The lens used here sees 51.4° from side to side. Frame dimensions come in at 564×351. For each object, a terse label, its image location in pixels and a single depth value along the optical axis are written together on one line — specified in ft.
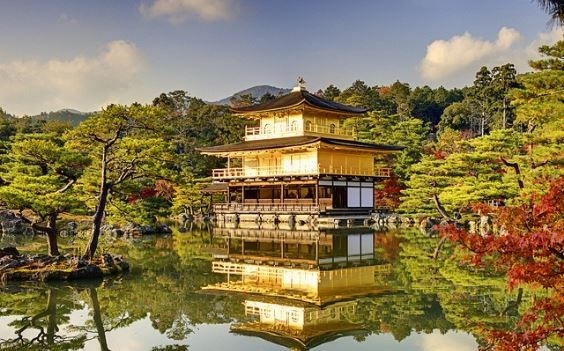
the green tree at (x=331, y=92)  228.53
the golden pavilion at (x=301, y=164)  102.94
